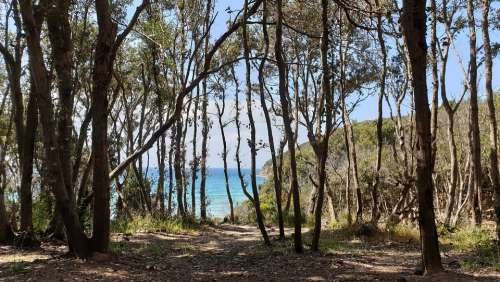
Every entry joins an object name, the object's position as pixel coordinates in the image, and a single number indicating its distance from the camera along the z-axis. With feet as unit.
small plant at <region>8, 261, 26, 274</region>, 20.81
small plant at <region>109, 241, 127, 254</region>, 29.03
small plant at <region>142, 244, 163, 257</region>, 28.96
